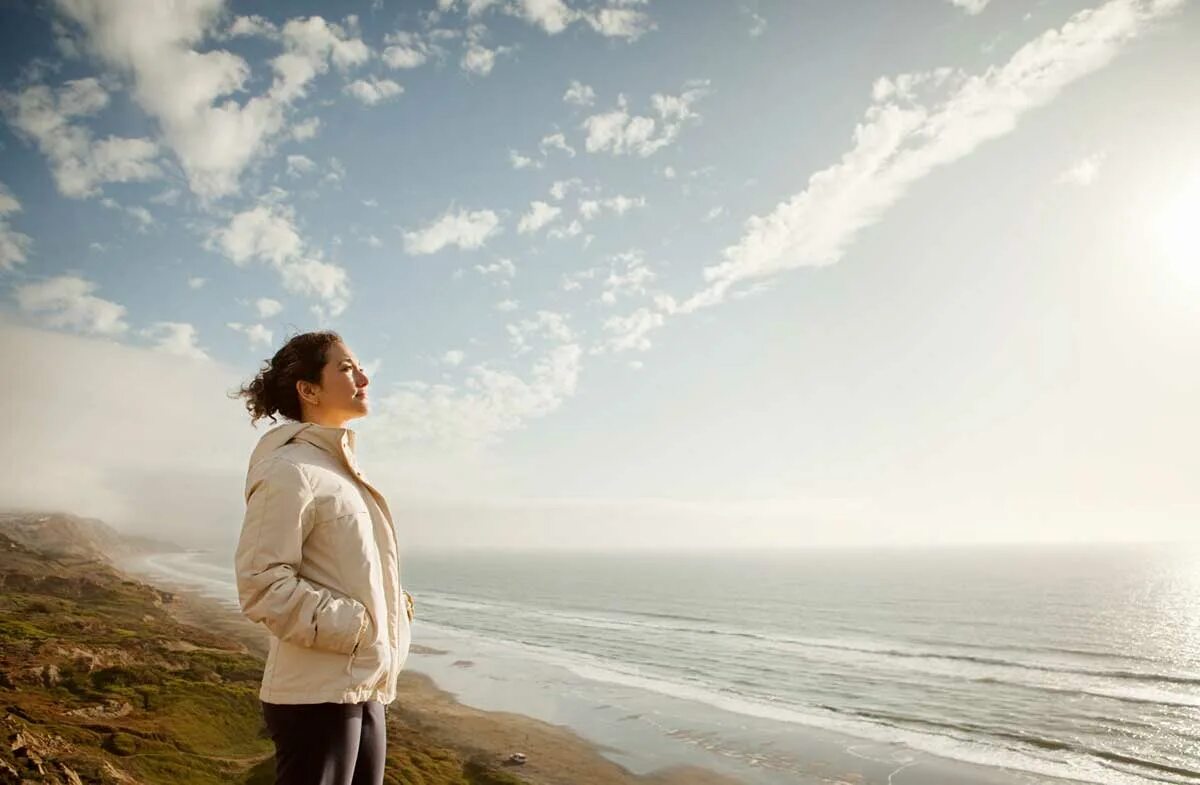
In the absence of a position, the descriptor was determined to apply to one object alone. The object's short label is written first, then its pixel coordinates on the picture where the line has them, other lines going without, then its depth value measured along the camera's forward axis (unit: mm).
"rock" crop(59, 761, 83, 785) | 6889
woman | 2078
